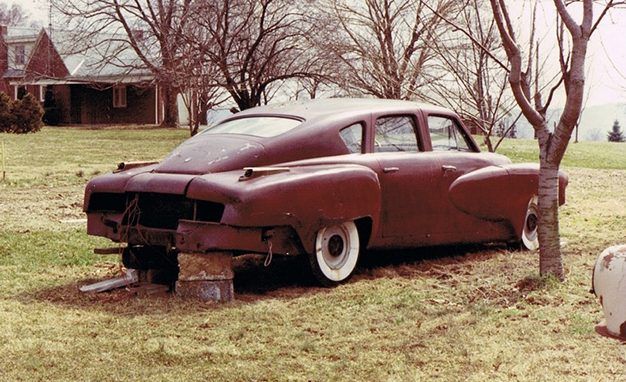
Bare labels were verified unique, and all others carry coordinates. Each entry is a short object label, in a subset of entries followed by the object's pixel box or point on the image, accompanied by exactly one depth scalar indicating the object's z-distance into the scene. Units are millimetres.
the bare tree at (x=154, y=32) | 30250
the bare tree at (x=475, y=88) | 13602
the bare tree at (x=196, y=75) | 27078
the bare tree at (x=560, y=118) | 7469
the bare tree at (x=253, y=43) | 27328
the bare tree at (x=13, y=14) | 82612
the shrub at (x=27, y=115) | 38062
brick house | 49656
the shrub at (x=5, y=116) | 37844
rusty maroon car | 7266
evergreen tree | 69250
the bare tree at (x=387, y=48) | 15359
